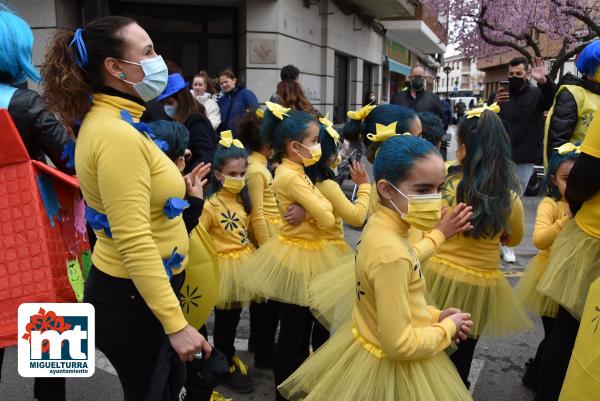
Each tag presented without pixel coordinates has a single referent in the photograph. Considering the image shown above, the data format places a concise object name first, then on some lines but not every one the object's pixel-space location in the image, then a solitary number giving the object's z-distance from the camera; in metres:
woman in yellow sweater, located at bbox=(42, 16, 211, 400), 1.69
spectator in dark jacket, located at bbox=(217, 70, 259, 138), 6.45
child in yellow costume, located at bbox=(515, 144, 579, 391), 2.94
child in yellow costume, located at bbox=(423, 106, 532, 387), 2.56
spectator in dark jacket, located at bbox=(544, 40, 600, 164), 4.48
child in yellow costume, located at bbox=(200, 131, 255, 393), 3.28
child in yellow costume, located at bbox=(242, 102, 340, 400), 2.88
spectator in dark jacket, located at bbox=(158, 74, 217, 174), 3.86
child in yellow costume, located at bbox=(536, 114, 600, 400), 2.21
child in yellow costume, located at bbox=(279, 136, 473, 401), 1.75
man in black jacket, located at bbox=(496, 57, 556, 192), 6.97
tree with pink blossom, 14.32
